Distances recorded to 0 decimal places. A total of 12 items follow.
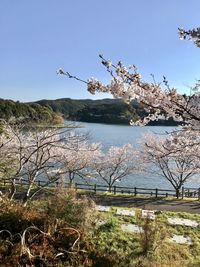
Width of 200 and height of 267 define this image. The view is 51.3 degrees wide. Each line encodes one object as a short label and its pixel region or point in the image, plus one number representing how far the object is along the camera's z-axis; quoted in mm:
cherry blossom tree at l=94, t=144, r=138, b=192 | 17258
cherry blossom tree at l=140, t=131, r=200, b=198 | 14521
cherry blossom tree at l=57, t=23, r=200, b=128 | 2785
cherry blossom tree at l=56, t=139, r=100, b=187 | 14170
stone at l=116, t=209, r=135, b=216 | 7281
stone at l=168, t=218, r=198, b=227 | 6800
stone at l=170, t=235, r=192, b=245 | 5658
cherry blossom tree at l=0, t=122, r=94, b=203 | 7394
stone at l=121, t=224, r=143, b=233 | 5931
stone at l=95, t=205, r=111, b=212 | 7741
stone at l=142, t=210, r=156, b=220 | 5545
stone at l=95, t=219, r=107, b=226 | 5608
